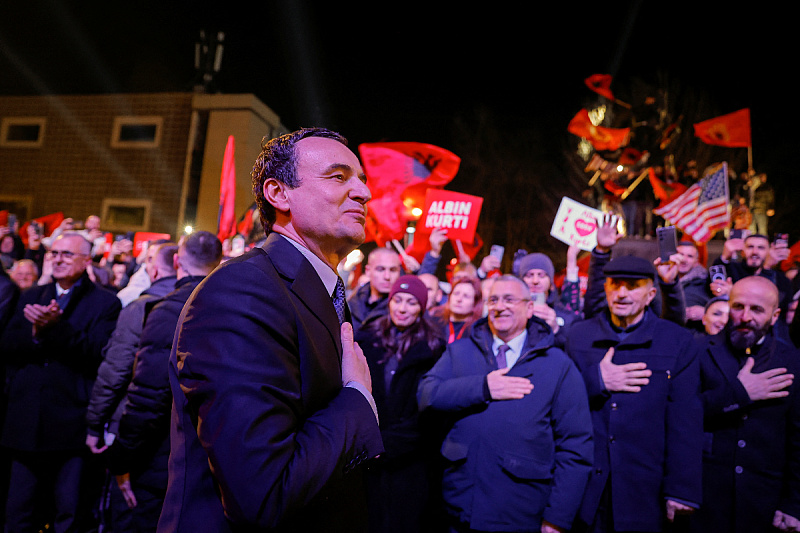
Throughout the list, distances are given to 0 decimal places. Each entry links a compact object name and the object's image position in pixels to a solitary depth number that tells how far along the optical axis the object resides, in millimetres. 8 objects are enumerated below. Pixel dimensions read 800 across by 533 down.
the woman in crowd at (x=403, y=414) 4086
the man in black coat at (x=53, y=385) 4414
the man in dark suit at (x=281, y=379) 1229
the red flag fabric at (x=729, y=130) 9922
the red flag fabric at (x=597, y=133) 12143
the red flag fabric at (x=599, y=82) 12359
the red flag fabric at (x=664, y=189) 13493
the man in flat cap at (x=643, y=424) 3551
